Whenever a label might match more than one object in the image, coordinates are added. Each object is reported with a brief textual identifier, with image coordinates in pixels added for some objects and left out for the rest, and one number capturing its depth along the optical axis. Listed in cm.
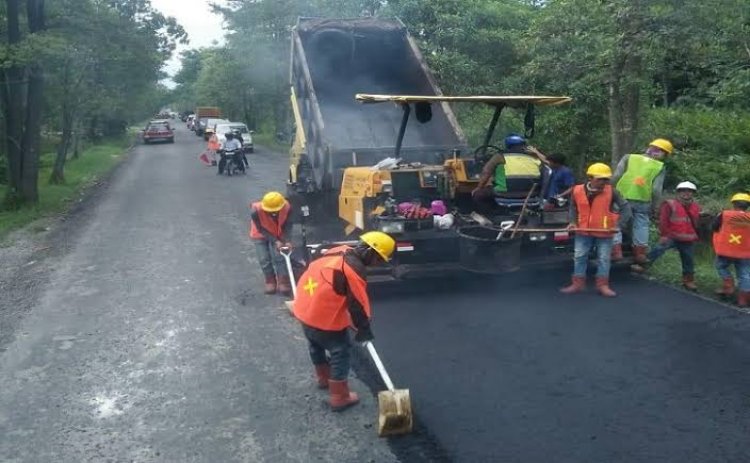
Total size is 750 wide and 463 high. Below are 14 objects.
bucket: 715
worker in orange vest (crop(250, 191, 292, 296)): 782
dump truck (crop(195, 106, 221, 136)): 5153
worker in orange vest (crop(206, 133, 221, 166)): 2188
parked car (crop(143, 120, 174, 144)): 4231
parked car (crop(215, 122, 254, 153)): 3100
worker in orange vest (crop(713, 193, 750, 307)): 705
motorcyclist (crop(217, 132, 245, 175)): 2089
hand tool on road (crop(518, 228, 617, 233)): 743
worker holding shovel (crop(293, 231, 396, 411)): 478
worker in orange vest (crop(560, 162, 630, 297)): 742
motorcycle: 2091
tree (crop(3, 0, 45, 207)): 1470
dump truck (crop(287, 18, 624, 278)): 757
